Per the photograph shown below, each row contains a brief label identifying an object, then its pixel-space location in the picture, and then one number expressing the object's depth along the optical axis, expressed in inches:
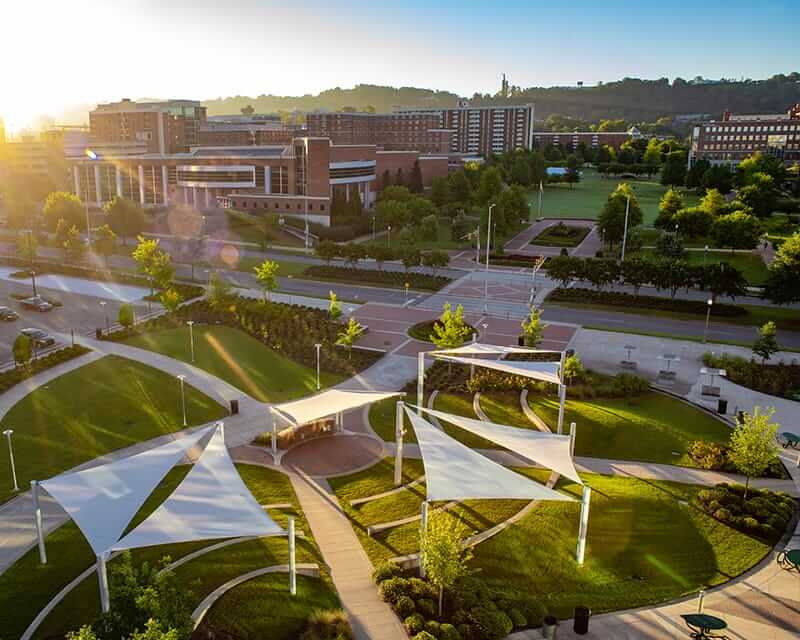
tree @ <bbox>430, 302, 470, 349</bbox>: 1453.0
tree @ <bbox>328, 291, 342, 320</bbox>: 1752.0
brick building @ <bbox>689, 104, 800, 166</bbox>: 6072.8
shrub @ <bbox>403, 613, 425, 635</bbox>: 688.4
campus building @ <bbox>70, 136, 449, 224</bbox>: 3592.5
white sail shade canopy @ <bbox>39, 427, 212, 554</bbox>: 684.9
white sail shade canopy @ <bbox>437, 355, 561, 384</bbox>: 1151.6
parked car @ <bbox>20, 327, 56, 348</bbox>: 1665.8
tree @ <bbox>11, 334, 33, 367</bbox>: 1439.5
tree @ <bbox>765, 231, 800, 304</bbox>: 1856.5
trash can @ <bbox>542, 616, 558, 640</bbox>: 683.4
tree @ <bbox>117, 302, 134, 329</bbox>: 1729.8
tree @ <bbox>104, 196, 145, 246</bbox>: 3078.2
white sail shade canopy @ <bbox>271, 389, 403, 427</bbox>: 1005.8
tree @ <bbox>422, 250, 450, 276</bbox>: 2401.6
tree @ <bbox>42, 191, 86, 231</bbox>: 3115.2
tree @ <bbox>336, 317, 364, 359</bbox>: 1565.0
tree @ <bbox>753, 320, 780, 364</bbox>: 1520.7
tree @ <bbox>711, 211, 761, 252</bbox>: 2719.0
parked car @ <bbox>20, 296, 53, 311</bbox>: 2004.2
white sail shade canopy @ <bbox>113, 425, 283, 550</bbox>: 680.4
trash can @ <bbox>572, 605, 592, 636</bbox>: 687.7
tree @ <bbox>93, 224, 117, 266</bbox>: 2632.9
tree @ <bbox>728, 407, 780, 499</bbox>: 937.5
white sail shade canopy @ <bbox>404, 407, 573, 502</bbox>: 770.2
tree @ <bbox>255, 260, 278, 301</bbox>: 1959.9
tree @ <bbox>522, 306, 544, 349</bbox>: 1550.2
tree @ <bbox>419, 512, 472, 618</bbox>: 700.0
